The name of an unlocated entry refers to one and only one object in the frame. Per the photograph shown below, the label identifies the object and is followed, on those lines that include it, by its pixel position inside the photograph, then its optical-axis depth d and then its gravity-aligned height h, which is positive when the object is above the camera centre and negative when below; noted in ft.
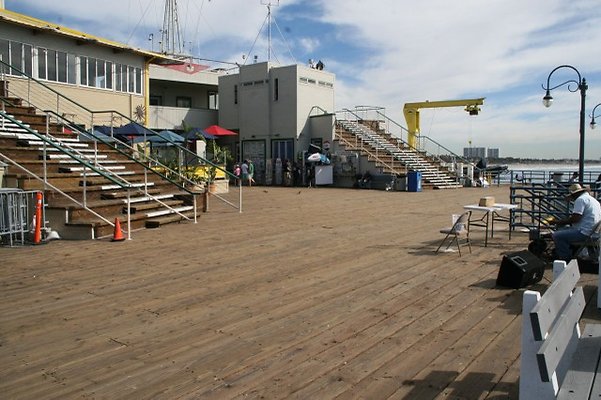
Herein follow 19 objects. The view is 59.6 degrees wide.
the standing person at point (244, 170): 100.94 +1.51
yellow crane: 107.24 +15.07
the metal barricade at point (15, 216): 30.89 -2.36
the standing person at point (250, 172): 100.60 +1.20
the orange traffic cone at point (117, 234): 32.91 -3.57
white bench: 8.60 -2.92
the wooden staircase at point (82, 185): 34.14 -0.55
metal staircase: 95.96 +4.73
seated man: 22.82 -1.96
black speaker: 20.97 -3.69
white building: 102.73 +13.74
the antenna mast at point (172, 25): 152.03 +45.71
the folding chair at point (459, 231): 28.37 -2.89
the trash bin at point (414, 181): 85.76 -0.49
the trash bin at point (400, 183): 89.51 -0.78
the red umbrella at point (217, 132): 99.67 +8.87
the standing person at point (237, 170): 100.27 +1.50
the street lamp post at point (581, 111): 43.80 +5.67
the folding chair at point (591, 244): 22.70 -2.86
